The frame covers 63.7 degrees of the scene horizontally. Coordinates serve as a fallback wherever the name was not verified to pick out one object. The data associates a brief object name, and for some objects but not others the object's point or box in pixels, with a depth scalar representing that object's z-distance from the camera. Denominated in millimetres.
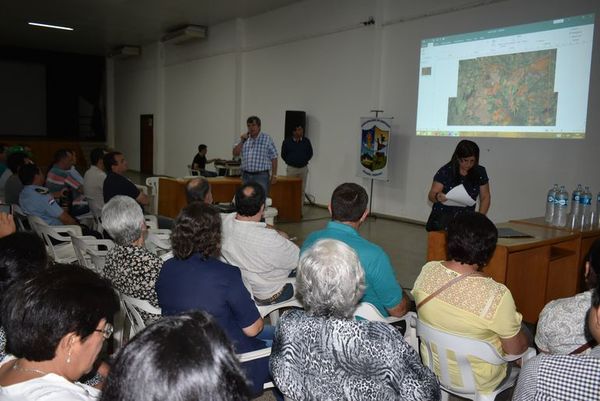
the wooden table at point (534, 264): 3066
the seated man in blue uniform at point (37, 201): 4062
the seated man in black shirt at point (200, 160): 10081
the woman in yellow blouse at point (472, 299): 1817
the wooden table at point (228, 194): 7453
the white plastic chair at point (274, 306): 2683
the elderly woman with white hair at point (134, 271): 2221
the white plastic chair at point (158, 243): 3159
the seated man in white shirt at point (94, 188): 4938
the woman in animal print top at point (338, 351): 1354
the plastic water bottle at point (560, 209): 3725
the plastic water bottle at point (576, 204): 3697
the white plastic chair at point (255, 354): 1961
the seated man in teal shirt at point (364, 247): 2193
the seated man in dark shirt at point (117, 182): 4414
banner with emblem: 7719
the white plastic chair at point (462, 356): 1835
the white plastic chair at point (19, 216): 4232
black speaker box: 9250
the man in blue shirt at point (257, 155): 6836
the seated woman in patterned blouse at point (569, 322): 1751
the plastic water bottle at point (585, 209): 3637
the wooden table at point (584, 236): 3625
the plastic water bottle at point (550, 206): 3809
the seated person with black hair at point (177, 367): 729
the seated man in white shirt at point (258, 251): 2672
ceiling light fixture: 12242
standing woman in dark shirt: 3716
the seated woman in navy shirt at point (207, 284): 1889
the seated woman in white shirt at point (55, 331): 1085
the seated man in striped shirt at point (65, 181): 5027
